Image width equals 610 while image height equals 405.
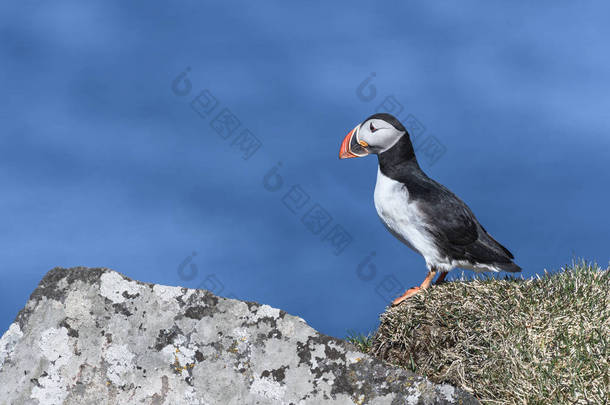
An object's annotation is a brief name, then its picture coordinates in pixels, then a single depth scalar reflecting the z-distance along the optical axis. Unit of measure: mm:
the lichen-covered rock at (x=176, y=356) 9516
